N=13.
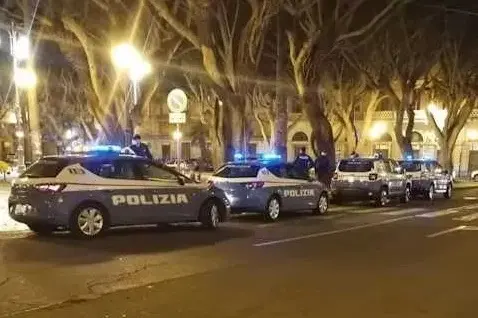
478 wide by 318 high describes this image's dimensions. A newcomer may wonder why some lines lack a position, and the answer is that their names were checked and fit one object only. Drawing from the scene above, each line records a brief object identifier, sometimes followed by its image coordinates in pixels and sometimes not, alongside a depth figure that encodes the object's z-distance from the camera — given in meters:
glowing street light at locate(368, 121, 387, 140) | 59.38
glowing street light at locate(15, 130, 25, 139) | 27.56
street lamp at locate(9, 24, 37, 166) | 25.06
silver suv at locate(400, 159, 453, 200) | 27.44
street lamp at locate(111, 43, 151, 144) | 24.50
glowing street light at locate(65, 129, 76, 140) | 60.56
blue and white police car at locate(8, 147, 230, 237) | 13.50
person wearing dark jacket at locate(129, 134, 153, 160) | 19.48
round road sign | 19.11
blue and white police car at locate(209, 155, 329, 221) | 17.78
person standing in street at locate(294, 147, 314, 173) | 21.00
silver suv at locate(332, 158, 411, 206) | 23.53
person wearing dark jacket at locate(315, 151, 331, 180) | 24.59
